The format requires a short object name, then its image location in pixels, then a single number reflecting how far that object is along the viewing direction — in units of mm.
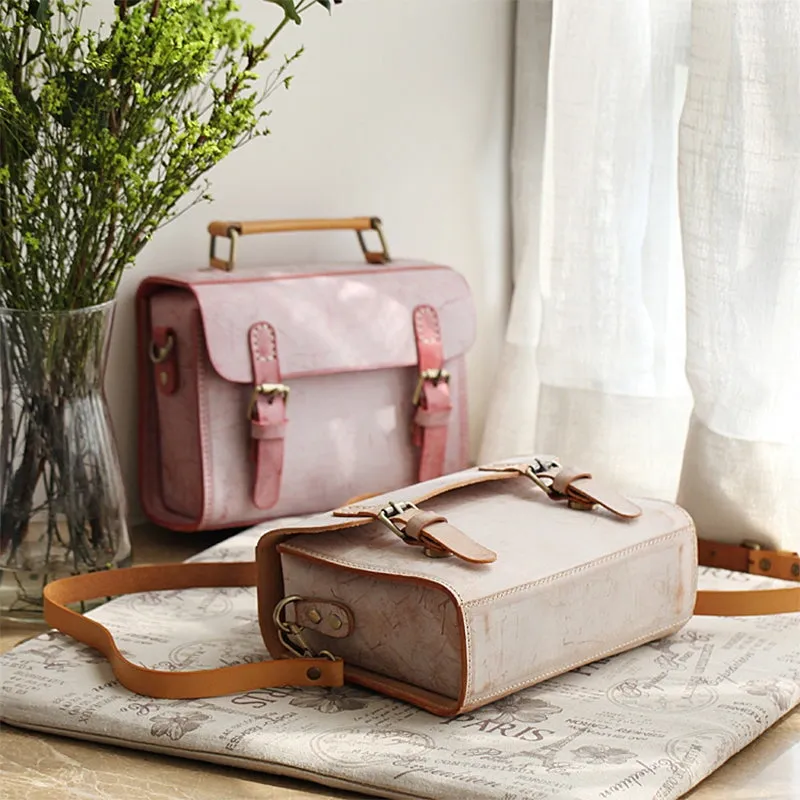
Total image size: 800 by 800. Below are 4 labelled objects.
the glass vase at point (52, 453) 2038
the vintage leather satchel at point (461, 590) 1845
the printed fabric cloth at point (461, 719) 1779
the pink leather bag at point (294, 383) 2235
